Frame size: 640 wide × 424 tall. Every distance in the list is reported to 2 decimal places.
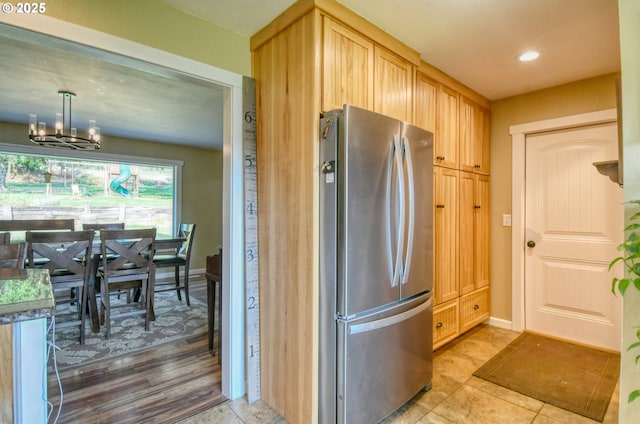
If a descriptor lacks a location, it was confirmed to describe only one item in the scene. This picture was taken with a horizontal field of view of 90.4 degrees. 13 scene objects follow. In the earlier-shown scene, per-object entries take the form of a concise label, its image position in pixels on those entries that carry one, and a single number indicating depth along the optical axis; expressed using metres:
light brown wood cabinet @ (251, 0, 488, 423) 1.69
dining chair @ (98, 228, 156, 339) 3.06
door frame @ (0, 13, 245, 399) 2.02
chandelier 3.13
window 4.29
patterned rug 2.67
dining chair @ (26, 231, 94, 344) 2.76
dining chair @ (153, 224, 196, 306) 3.98
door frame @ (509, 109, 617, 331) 3.21
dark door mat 2.06
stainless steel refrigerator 1.59
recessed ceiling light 2.35
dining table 3.19
